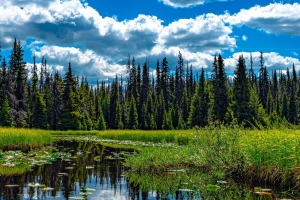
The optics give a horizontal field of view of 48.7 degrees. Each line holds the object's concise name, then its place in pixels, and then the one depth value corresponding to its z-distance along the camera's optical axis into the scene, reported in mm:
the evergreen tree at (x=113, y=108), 74188
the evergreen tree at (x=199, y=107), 53094
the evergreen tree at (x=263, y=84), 80000
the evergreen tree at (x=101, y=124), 62031
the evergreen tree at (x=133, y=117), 67500
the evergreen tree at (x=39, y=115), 52603
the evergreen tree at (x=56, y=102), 56738
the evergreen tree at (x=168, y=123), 60500
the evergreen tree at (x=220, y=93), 52281
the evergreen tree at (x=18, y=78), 49500
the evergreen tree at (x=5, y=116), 43188
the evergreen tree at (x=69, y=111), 55031
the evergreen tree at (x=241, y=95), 45750
